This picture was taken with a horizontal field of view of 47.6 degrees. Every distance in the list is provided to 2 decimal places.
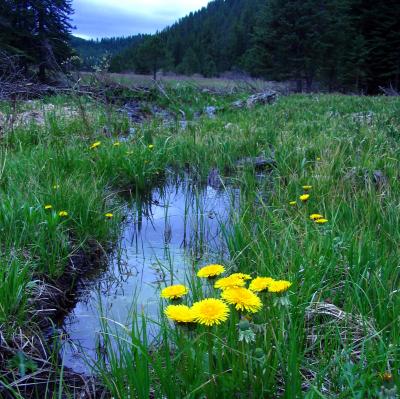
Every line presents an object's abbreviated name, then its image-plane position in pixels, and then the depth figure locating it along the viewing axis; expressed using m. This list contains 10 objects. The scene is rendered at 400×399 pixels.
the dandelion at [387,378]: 1.02
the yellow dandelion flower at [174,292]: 1.36
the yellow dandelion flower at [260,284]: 1.35
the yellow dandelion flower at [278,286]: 1.33
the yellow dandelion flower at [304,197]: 3.00
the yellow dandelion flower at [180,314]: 1.17
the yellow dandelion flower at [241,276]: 1.37
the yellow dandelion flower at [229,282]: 1.30
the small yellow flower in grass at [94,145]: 4.98
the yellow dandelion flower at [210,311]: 1.15
